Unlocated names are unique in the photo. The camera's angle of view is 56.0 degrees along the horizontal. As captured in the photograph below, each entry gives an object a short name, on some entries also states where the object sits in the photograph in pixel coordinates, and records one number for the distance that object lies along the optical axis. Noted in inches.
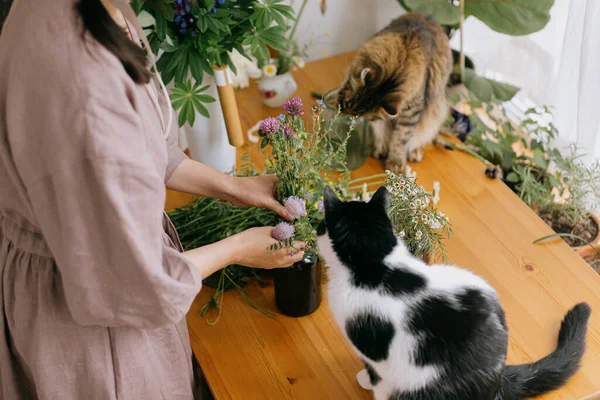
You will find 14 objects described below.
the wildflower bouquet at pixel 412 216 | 39.1
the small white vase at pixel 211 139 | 54.1
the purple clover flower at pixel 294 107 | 37.1
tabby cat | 56.7
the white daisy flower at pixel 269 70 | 64.5
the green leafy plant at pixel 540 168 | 55.7
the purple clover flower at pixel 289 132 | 36.6
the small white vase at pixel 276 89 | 64.6
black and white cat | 33.7
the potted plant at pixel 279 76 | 64.6
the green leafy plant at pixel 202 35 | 43.7
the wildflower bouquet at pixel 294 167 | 36.7
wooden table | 41.3
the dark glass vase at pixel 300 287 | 41.3
